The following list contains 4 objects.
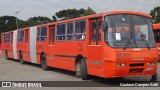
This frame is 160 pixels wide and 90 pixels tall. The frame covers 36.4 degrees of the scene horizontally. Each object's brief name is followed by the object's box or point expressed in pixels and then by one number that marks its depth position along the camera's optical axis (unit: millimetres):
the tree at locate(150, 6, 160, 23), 49440
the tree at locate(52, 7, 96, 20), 63483
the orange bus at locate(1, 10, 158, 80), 8170
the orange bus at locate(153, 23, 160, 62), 16585
